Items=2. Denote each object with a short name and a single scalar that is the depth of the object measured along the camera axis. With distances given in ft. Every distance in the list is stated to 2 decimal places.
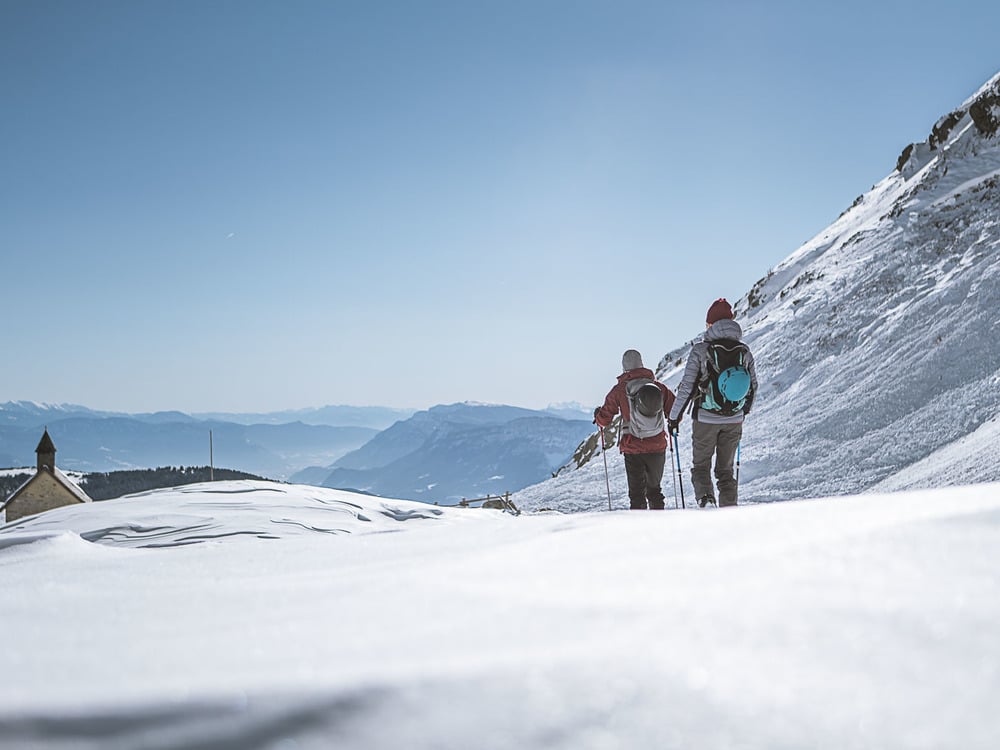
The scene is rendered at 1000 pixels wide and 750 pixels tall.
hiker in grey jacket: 23.48
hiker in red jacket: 24.75
